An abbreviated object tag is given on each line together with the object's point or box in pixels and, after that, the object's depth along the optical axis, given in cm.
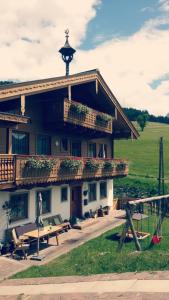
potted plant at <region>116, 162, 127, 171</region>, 2691
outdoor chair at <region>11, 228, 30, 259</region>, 1545
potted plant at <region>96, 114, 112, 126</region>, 2439
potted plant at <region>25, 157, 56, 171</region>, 1656
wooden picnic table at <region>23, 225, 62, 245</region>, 1617
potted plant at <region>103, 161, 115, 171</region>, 2486
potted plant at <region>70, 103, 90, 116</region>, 2101
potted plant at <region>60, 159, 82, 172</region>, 1972
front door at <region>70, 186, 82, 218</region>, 2432
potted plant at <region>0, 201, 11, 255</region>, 1623
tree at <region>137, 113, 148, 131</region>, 10325
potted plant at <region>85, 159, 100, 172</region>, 2234
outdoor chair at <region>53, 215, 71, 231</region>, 2068
